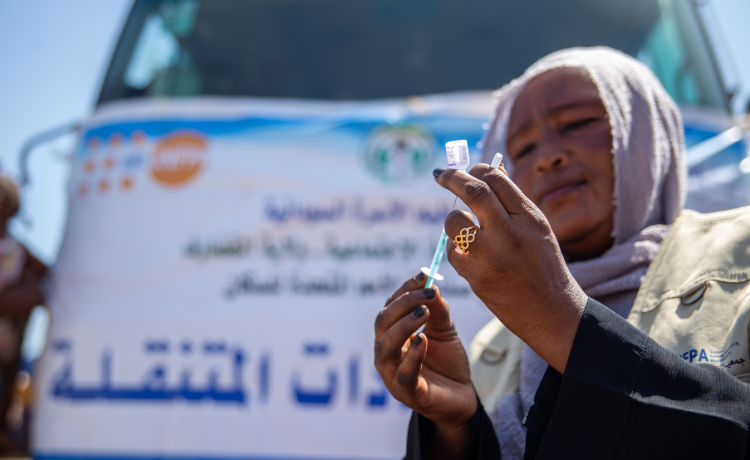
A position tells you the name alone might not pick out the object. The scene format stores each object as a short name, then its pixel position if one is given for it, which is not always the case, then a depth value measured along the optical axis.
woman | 0.59
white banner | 2.17
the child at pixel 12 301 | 2.43
